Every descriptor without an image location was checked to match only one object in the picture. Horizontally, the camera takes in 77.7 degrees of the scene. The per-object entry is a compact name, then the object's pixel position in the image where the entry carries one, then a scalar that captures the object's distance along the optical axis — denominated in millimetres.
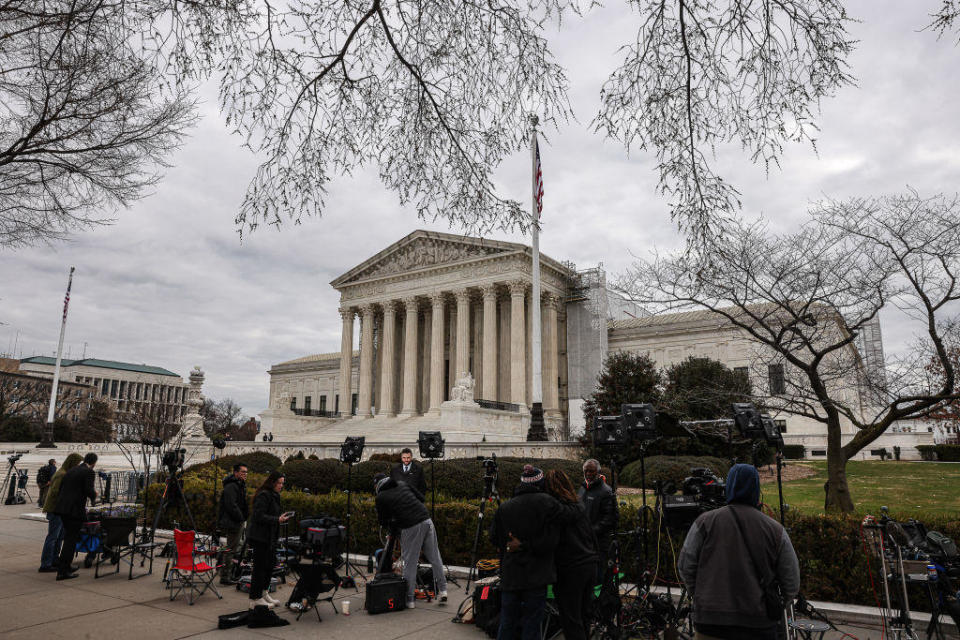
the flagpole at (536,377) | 27406
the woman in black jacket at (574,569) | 5094
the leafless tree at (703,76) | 4375
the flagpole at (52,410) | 37406
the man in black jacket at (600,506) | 6441
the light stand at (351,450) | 10731
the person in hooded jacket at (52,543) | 9523
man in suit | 9805
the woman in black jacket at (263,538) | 7074
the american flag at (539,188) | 24172
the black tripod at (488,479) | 8383
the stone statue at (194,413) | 28734
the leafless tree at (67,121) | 6844
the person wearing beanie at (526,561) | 4988
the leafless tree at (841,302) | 12070
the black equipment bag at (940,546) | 5648
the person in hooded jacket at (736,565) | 3781
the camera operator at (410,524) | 7703
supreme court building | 43062
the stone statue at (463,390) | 35406
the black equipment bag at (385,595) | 7312
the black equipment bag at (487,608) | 6379
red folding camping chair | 7965
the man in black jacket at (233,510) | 8883
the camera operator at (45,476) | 18562
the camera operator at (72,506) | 9031
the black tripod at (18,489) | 19547
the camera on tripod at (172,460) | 9355
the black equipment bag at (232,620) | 6684
